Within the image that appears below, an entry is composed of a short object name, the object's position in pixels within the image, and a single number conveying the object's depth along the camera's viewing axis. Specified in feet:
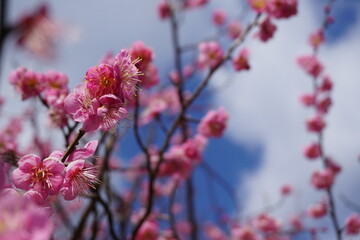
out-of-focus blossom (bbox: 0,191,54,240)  1.90
